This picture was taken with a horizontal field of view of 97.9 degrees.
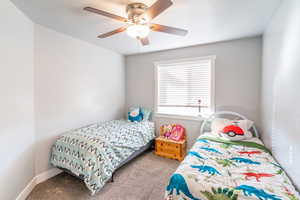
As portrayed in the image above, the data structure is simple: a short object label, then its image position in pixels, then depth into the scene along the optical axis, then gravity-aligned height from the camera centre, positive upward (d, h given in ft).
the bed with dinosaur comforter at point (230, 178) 3.41 -2.44
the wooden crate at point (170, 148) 9.12 -3.73
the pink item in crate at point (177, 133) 9.62 -2.74
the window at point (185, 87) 9.40 +0.80
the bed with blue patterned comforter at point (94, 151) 5.87 -2.80
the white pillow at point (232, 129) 7.04 -1.78
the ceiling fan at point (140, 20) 4.54 +2.90
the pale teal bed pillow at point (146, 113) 11.13 -1.42
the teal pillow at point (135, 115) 10.82 -1.56
